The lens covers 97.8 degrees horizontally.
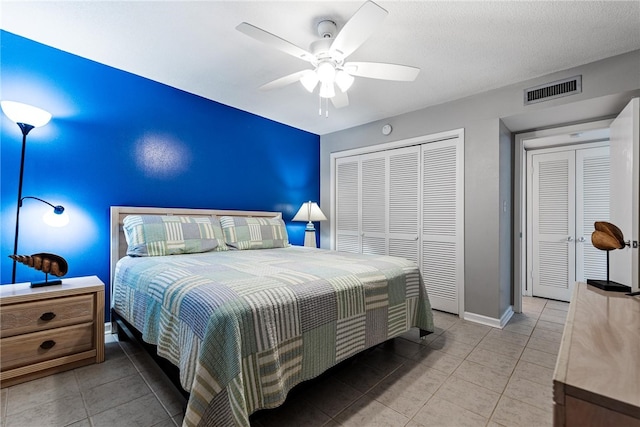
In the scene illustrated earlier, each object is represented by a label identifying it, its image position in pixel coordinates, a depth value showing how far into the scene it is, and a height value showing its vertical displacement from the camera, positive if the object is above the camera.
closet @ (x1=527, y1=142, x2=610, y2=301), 3.48 +0.02
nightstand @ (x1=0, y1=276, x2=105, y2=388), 1.72 -0.77
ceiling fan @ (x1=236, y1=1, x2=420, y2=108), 1.54 +1.04
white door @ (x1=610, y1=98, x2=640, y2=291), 2.03 +0.21
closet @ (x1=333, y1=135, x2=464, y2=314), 3.22 +0.07
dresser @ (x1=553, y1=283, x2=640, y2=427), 0.51 -0.34
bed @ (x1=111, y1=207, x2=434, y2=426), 1.12 -0.50
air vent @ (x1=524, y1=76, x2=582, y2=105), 2.46 +1.15
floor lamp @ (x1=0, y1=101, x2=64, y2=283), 1.93 +0.67
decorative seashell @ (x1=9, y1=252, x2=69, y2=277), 1.87 -0.35
